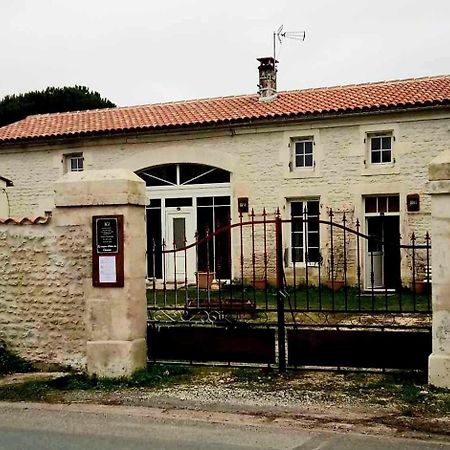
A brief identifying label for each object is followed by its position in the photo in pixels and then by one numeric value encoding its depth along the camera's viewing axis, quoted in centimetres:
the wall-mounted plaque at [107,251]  855
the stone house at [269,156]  1969
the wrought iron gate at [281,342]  821
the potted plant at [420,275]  1854
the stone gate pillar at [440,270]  769
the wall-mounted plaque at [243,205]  2122
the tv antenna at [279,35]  2452
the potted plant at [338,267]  2002
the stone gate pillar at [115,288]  854
